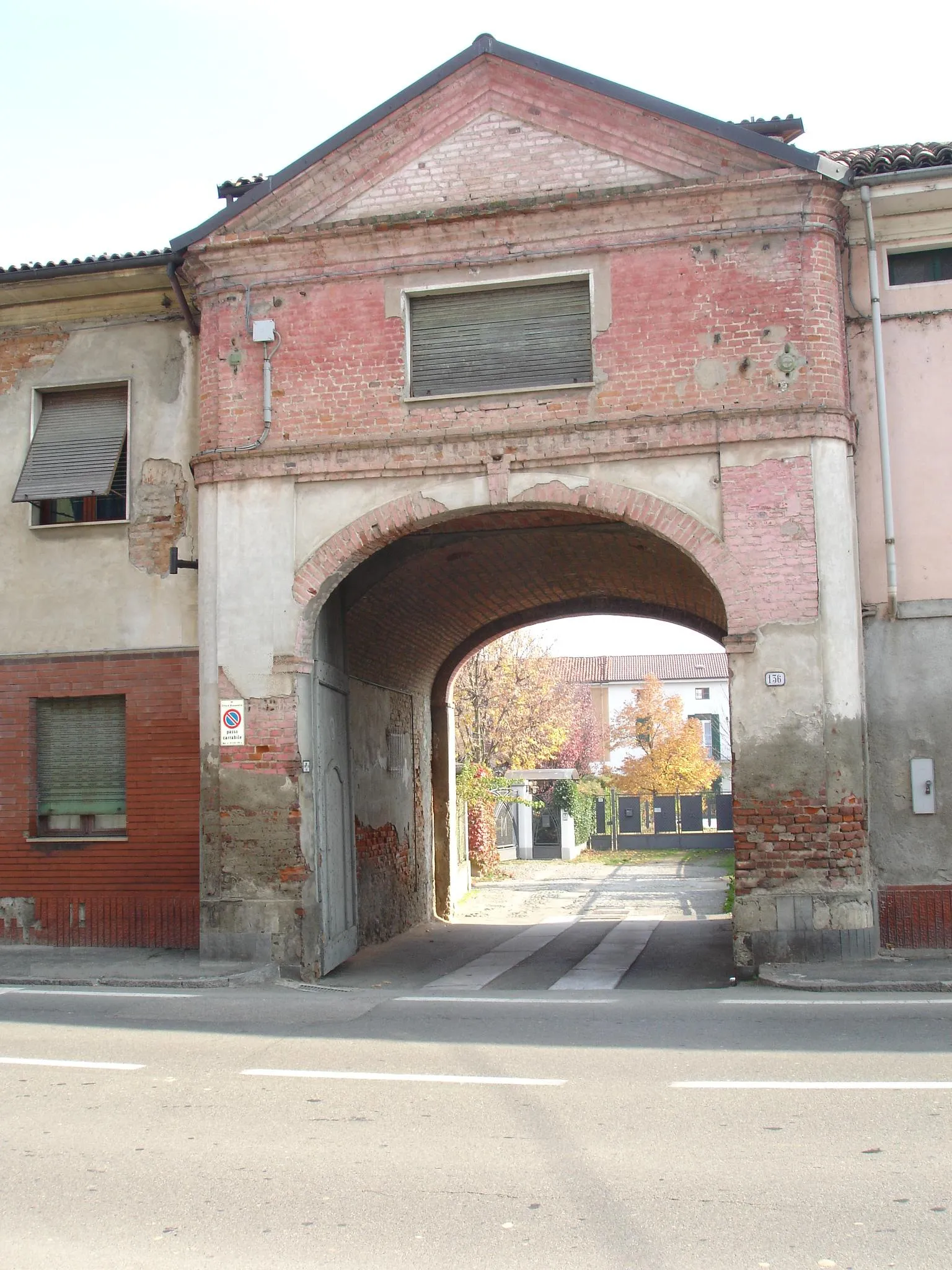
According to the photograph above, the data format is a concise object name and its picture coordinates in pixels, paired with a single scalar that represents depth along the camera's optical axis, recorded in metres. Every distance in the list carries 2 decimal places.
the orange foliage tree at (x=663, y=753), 56.12
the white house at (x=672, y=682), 82.19
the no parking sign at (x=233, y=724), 12.65
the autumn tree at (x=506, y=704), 37.56
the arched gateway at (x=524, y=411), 11.72
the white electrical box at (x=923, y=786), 11.98
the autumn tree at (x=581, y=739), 62.03
